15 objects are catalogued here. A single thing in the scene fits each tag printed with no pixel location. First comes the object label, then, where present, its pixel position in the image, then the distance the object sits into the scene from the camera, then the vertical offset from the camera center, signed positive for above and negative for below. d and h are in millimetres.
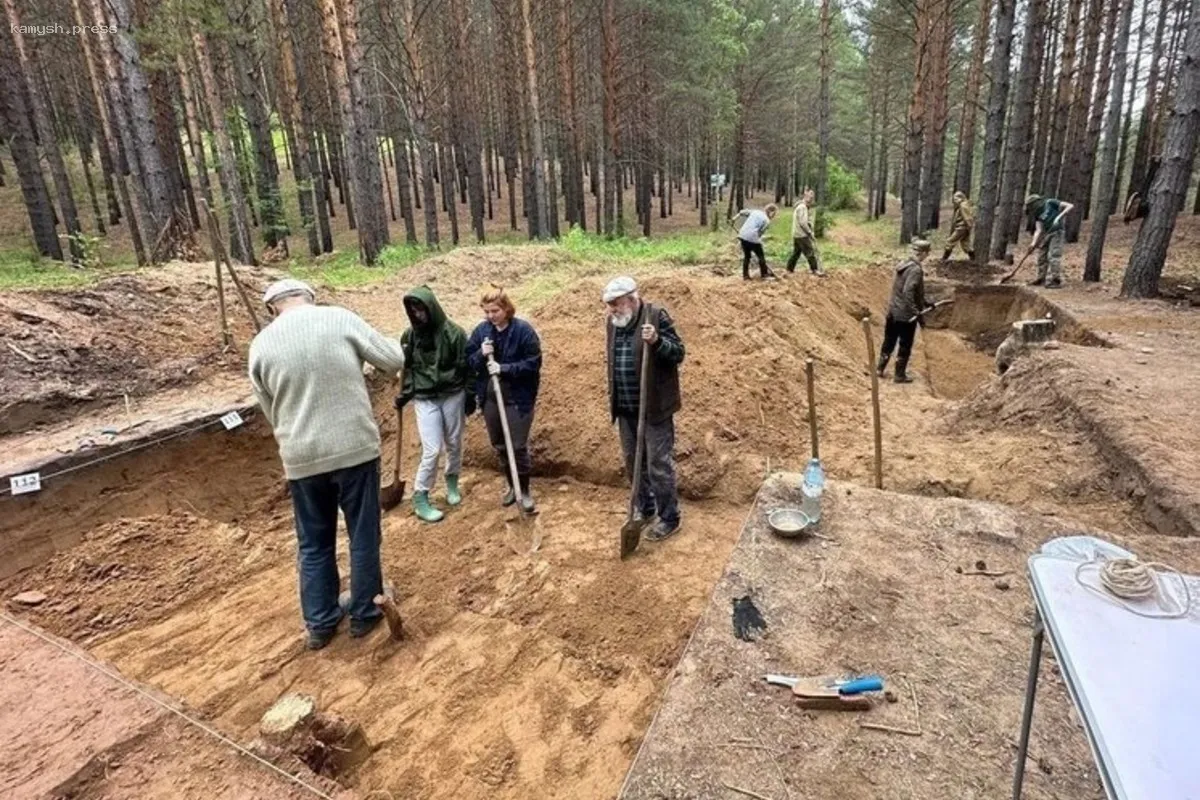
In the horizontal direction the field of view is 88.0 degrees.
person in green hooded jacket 4609 -1087
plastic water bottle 3584 -1608
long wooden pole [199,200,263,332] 6598 -129
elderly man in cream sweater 3334 -1042
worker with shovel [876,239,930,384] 7867 -1356
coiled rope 1507 -962
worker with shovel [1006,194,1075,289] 10297 -908
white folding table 1131 -1012
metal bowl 3471 -1745
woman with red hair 4688 -1050
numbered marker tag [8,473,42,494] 4742 -1725
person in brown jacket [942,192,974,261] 13906 -698
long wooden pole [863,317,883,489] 4566 -1515
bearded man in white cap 4082 -1064
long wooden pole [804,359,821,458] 4070 -1340
